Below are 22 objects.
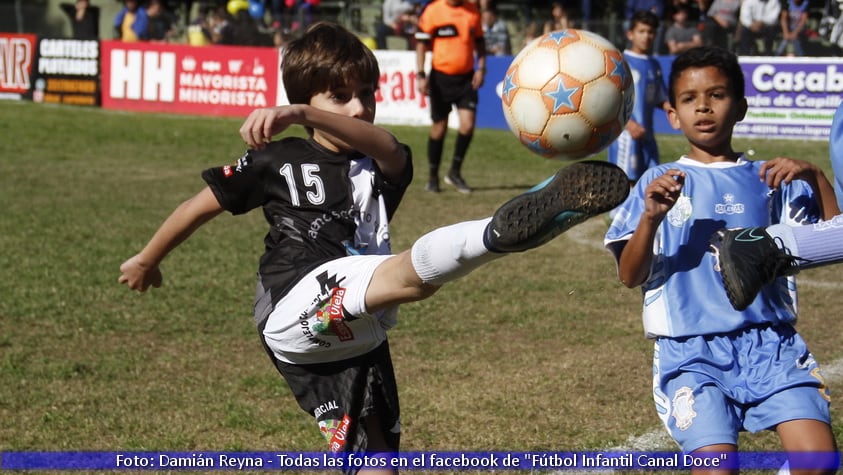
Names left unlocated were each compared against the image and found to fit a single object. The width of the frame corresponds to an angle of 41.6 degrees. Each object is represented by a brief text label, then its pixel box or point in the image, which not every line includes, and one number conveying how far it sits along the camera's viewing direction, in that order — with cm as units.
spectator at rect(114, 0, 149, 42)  2303
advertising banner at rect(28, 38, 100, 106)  2175
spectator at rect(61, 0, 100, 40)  2403
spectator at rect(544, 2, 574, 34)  1931
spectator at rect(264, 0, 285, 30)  2315
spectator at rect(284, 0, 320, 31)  2298
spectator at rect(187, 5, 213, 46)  2372
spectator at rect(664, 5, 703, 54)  1684
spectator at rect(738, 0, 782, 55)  1631
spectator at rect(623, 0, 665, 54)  1755
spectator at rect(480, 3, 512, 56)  1970
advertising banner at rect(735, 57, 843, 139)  1521
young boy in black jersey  319
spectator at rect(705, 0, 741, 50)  1681
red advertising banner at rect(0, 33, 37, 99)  2252
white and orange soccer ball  353
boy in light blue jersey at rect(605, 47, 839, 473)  312
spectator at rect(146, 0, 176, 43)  2411
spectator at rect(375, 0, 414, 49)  2194
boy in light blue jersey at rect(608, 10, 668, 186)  912
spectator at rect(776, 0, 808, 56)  1592
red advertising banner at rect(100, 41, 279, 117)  1995
